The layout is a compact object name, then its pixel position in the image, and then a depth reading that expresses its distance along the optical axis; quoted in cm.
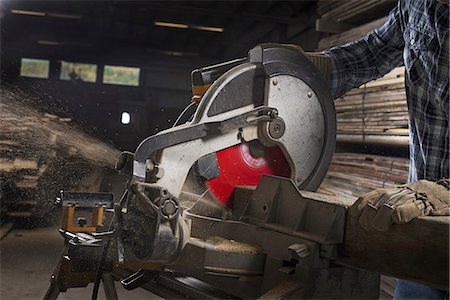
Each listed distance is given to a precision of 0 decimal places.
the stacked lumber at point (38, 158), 369
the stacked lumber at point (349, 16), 564
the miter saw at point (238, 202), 189
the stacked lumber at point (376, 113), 504
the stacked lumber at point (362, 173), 515
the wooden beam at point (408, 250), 160
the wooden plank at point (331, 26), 643
